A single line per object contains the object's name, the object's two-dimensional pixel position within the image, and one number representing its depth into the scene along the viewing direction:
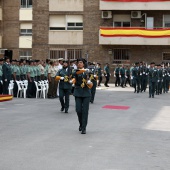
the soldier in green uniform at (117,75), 42.22
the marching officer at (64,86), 18.20
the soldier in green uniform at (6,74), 24.73
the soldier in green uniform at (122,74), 41.52
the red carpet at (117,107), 20.84
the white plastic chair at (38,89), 26.00
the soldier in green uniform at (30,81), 26.14
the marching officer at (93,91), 23.52
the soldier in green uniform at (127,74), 42.33
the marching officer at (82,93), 13.21
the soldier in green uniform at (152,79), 28.47
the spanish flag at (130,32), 46.92
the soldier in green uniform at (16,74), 26.19
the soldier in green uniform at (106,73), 42.30
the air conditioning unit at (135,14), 47.44
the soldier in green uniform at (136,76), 32.66
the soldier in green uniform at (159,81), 32.40
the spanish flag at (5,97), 23.16
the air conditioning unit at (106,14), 47.66
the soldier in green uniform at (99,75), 40.11
